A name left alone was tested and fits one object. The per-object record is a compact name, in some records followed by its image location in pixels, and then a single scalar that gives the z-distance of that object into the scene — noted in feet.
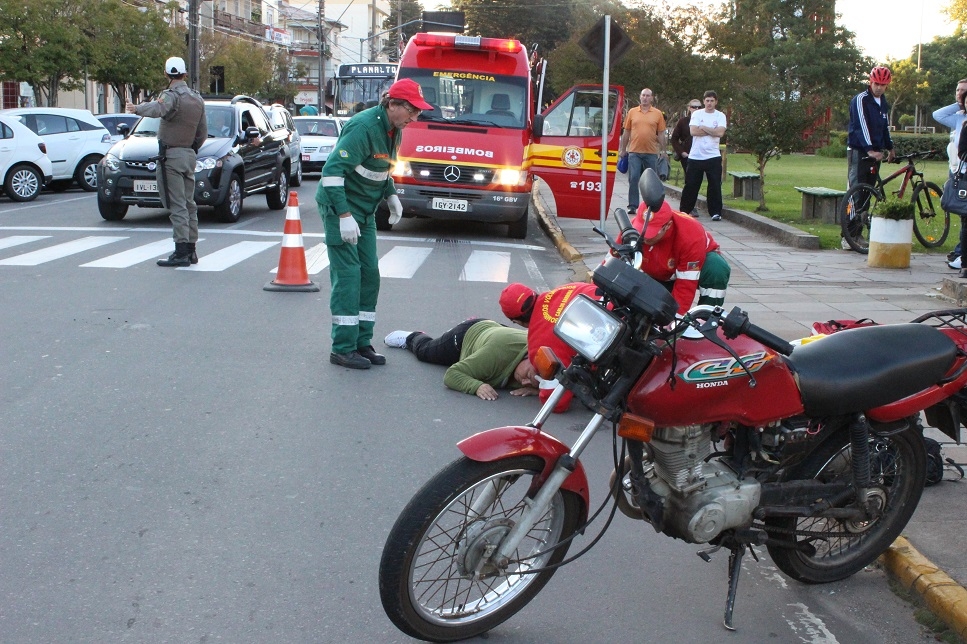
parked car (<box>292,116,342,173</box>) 88.43
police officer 37.68
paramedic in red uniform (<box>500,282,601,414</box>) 17.90
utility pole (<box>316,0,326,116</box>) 200.44
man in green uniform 23.91
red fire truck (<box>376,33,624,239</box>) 49.39
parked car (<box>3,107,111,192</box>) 69.92
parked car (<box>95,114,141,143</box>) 86.38
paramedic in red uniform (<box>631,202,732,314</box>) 18.88
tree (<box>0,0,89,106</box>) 100.58
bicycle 41.83
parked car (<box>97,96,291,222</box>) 49.73
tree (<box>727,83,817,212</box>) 55.36
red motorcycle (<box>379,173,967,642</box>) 11.25
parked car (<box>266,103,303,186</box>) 66.74
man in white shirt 51.75
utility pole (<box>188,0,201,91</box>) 104.12
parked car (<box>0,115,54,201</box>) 63.41
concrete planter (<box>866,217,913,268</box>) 38.86
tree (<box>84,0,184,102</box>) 117.19
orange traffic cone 34.19
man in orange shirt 54.65
